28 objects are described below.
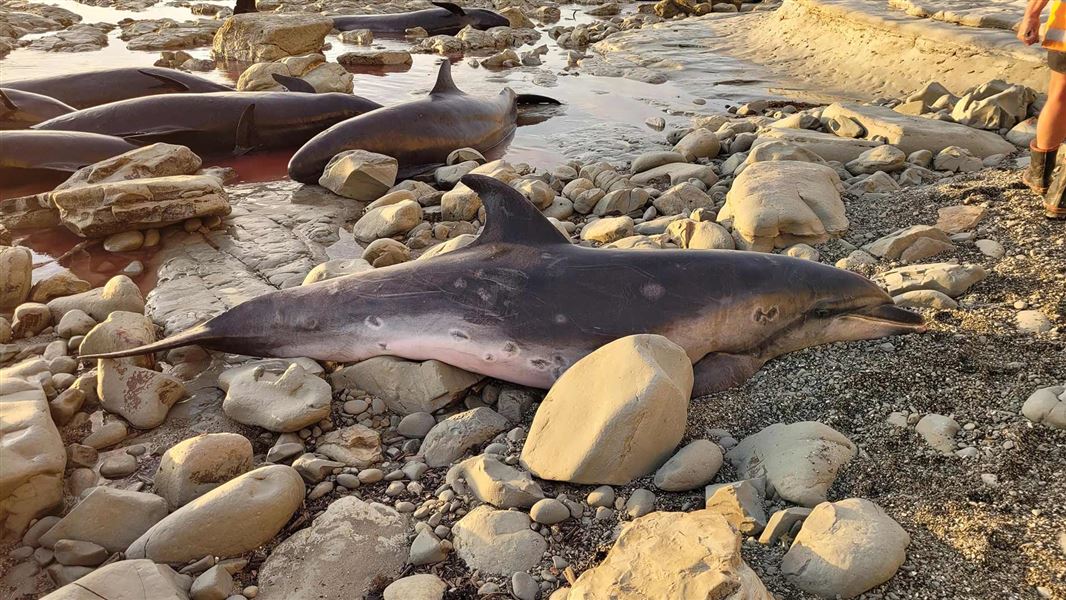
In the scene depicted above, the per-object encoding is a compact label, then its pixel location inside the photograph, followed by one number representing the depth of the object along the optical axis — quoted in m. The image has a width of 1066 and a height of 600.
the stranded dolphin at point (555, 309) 3.84
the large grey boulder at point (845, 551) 2.34
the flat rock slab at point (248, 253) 5.05
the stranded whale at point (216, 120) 8.54
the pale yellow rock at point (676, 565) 2.10
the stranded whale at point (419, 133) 7.86
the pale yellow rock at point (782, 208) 5.16
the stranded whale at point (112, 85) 10.38
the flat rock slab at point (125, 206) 5.91
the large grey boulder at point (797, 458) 2.81
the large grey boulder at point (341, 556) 2.63
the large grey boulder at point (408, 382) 3.80
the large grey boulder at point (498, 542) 2.65
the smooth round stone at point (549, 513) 2.82
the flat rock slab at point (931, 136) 6.58
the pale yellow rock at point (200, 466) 3.07
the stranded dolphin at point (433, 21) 18.89
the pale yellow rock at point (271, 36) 14.41
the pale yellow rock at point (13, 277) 4.85
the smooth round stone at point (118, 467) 3.34
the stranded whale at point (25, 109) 9.03
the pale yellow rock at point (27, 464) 2.80
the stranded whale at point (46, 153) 7.43
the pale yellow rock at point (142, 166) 6.76
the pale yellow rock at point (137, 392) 3.74
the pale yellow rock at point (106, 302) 4.66
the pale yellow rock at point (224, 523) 2.70
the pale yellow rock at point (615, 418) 2.94
